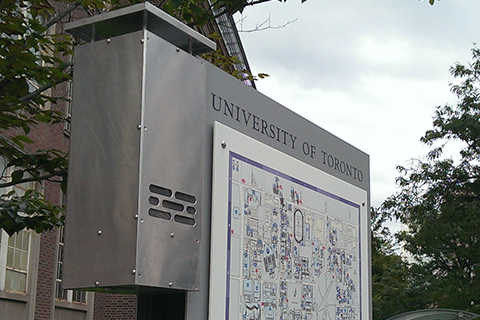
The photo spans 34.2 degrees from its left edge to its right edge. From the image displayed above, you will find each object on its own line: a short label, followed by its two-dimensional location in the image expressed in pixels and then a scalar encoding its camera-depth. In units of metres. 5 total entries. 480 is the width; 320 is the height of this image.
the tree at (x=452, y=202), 24.42
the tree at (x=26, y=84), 6.90
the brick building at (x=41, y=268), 16.34
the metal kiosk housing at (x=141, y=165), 3.92
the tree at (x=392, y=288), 29.09
